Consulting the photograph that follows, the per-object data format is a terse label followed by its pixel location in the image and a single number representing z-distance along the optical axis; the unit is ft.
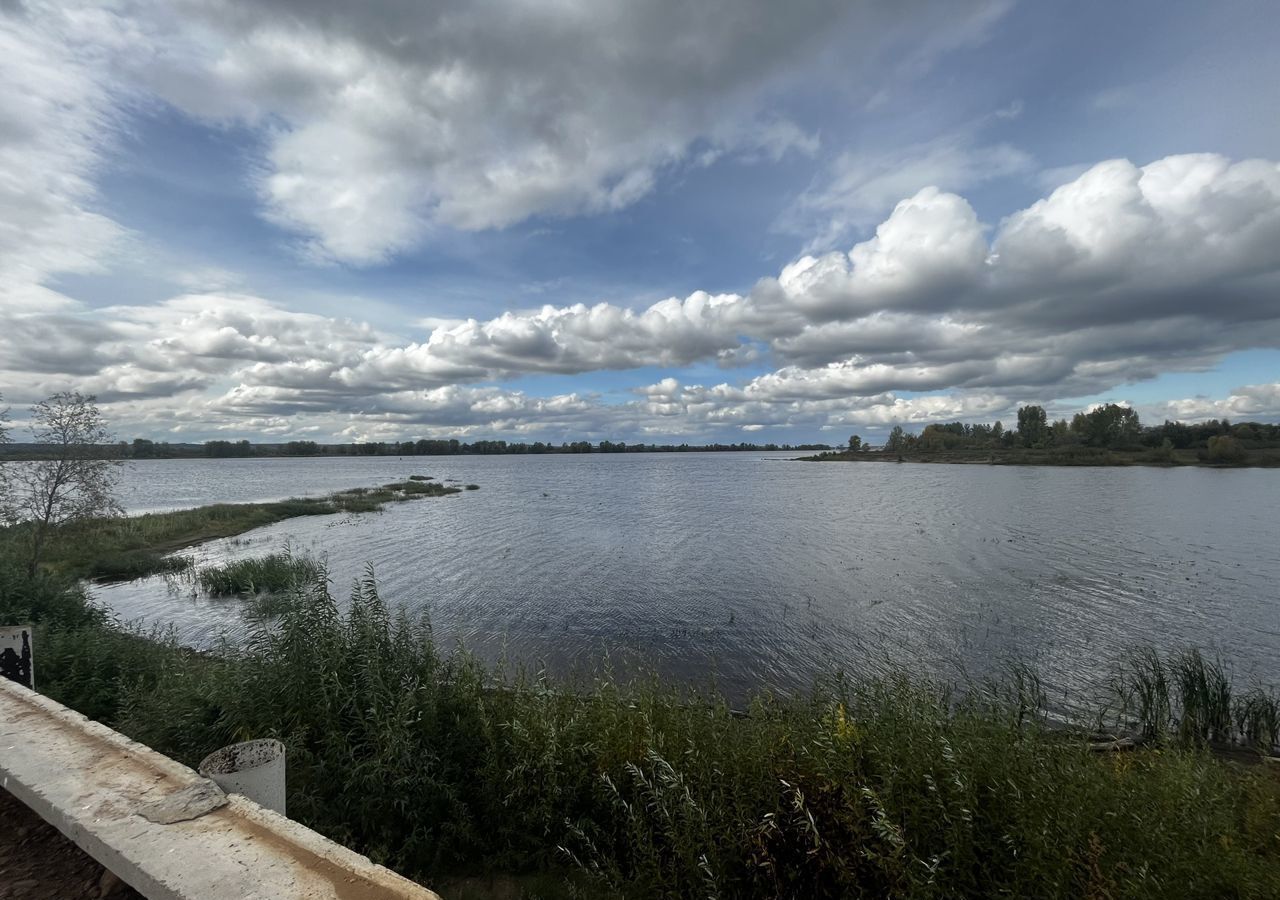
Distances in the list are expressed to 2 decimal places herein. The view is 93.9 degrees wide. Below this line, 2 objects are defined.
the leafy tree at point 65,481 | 55.88
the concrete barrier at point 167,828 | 9.58
